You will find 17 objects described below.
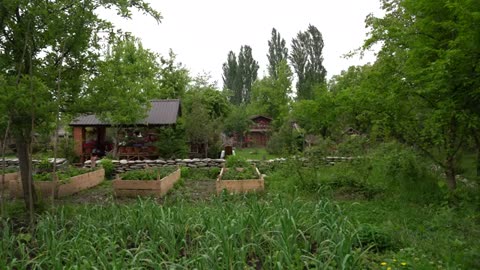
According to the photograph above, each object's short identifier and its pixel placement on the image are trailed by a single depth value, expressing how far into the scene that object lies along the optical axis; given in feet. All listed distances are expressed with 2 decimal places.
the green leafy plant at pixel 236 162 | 38.21
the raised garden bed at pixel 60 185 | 29.14
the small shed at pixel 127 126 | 57.52
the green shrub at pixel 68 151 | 56.39
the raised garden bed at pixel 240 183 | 28.04
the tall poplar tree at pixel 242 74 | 163.84
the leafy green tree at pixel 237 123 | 96.02
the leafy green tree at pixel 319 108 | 24.63
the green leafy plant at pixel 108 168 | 40.34
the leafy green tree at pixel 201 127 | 56.46
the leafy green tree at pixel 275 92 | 126.00
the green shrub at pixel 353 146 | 28.84
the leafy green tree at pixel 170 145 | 51.55
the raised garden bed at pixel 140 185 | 28.68
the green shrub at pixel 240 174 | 29.57
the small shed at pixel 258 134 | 110.22
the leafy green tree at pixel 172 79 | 99.42
